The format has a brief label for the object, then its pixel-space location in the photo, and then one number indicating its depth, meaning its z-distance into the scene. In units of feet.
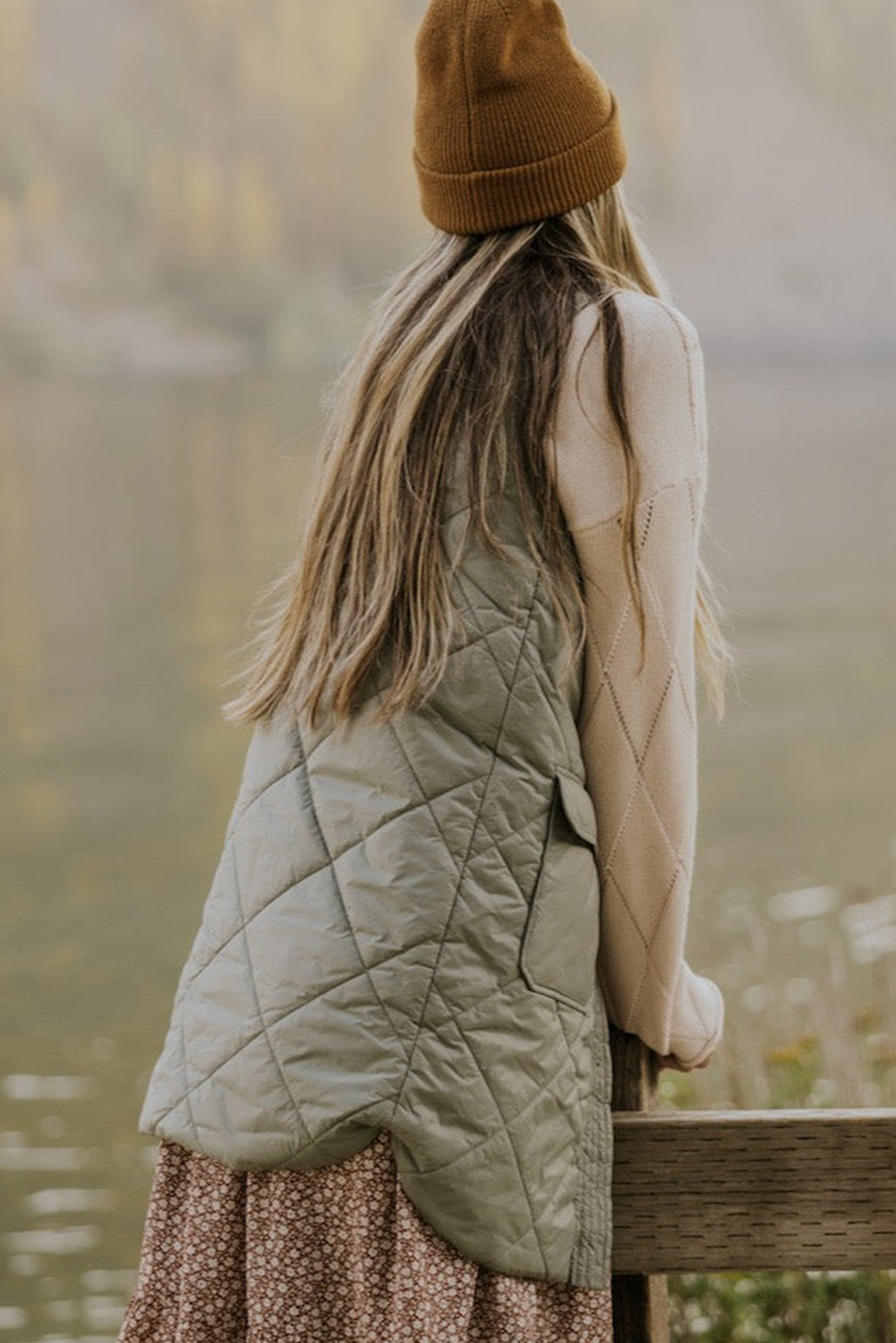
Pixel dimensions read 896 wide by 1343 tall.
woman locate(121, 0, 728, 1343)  12.60
